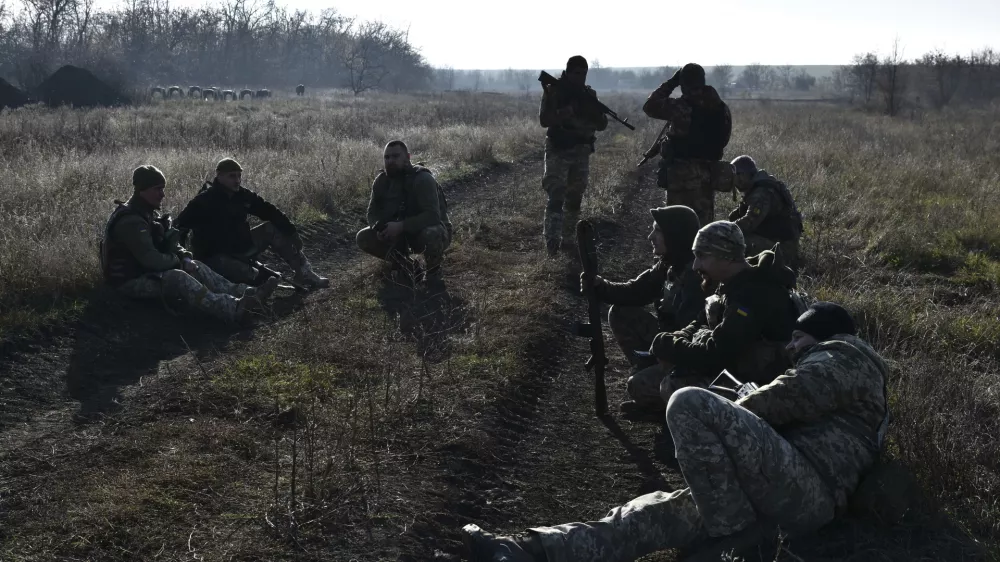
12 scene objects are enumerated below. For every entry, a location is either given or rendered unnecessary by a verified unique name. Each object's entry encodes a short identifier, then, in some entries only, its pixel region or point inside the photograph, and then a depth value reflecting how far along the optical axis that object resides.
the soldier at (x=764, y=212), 8.09
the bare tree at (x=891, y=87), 41.41
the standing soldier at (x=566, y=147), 9.71
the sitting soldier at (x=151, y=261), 7.16
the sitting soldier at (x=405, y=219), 8.55
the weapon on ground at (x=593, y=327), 5.48
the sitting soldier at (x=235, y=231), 8.06
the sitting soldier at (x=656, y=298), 5.31
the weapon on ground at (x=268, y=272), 8.35
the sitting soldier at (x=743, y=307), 4.35
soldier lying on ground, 3.48
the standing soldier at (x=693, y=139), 8.41
